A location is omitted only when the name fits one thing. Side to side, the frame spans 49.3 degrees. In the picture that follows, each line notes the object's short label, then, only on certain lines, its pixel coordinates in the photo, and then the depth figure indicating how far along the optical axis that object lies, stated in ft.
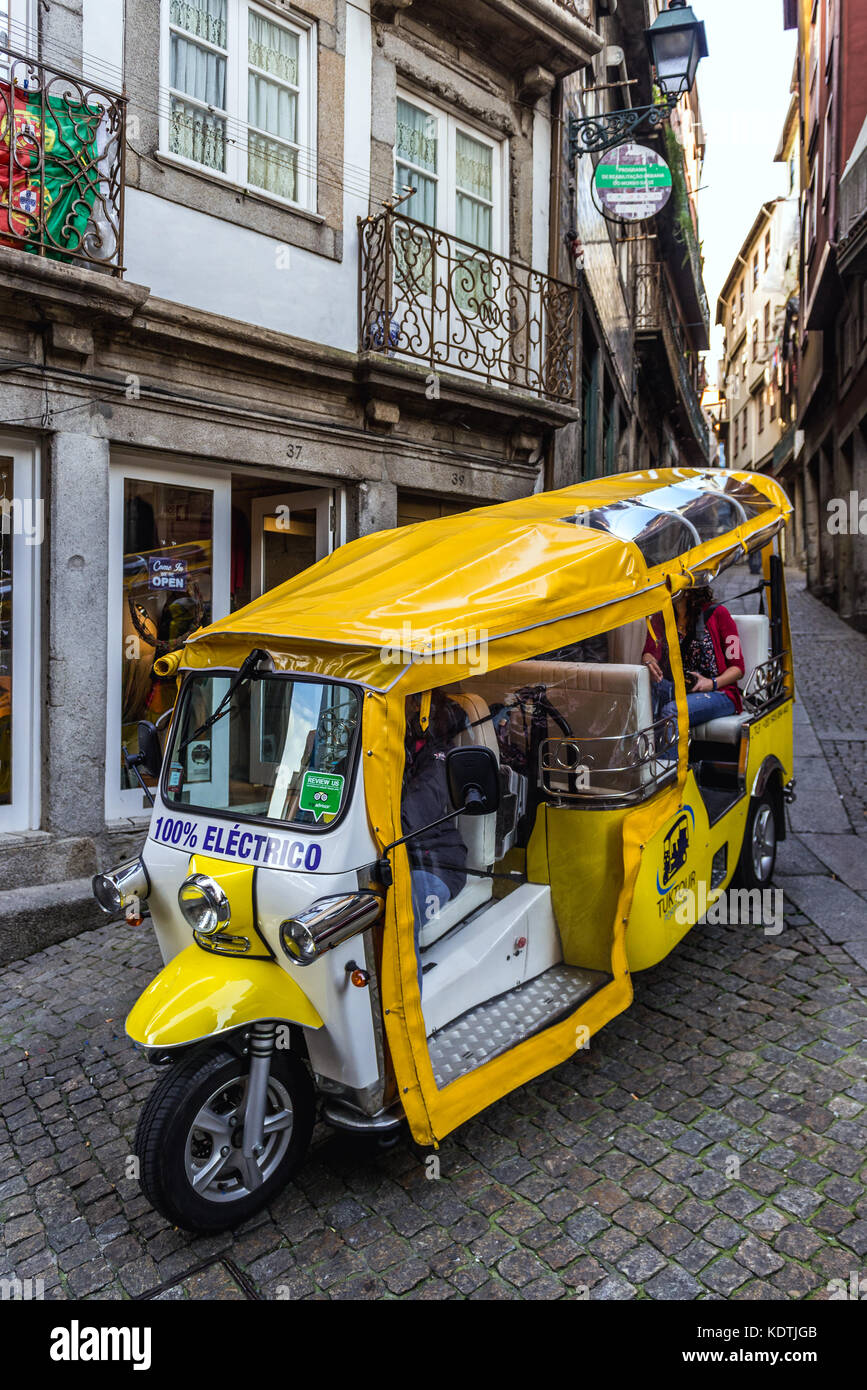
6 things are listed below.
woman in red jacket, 18.20
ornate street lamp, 31.73
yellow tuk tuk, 10.47
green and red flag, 19.11
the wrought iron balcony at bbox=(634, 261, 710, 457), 66.13
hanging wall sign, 34.24
